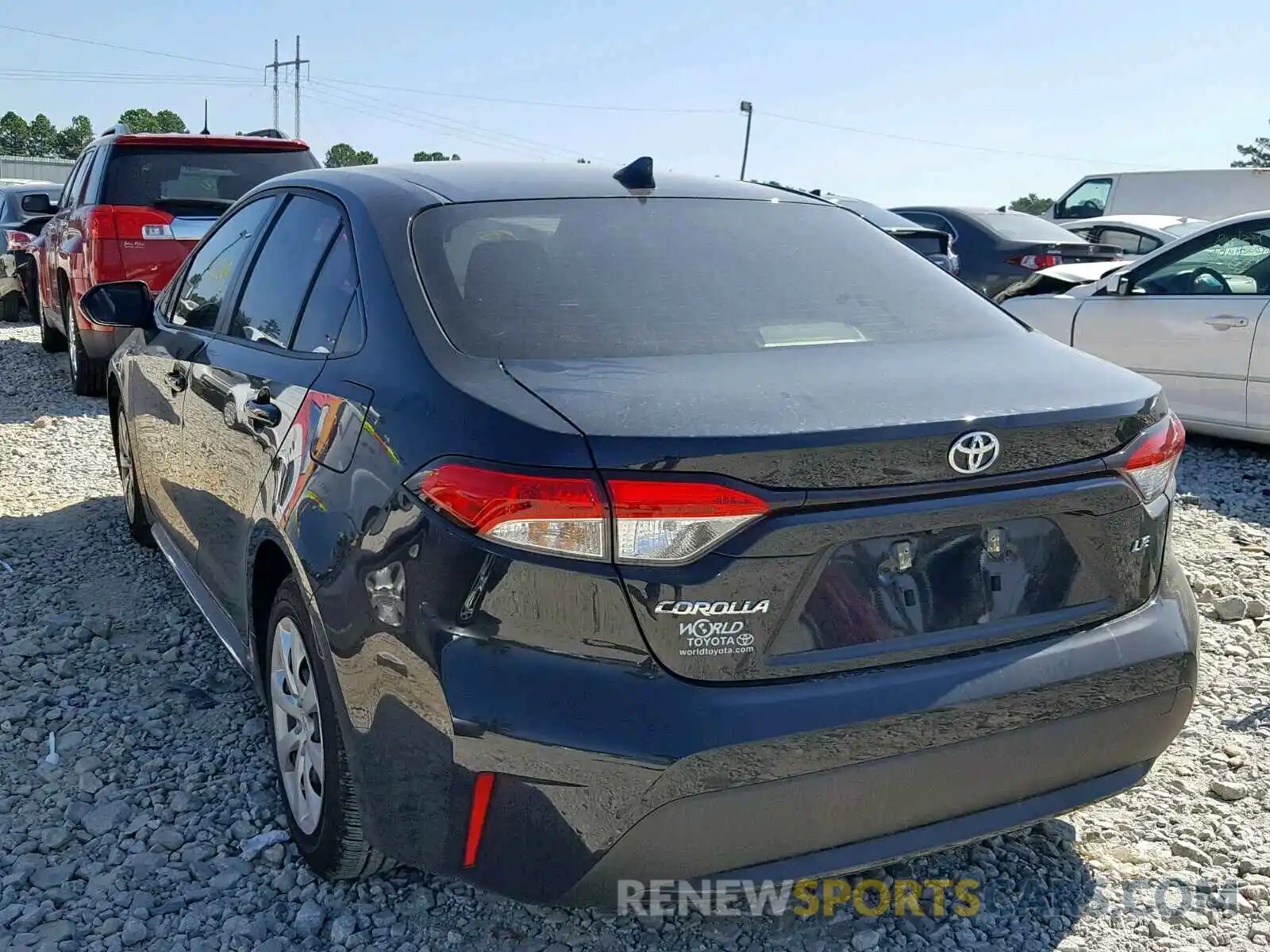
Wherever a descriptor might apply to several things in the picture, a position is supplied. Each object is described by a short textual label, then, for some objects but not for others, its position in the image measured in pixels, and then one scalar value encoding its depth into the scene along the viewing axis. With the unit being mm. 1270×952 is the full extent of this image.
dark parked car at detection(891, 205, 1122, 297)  11641
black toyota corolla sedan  1974
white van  18266
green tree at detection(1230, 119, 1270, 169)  68188
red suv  7727
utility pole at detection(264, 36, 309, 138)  61844
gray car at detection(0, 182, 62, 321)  10531
